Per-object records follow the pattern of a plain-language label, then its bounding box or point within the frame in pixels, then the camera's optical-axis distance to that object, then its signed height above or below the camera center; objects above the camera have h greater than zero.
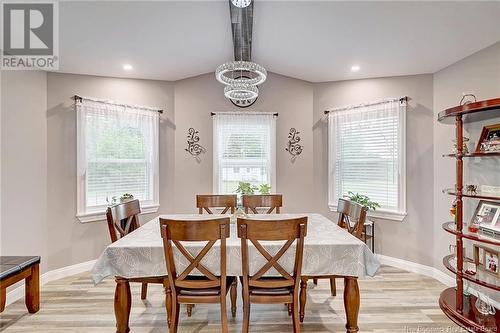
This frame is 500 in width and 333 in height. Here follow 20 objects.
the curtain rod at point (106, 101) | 3.44 +0.90
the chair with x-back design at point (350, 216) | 2.35 -0.48
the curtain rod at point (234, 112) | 4.09 +0.83
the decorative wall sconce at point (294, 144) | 4.16 +0.35
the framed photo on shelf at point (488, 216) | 2.24 -0.46
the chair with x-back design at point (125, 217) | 2.30 -0.48
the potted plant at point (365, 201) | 3.57 -0.48
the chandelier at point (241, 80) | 2.38 +0.85
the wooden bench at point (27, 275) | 2.33 -0.99
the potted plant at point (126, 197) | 3.57 -0.41
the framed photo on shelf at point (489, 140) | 2.24 +0.22
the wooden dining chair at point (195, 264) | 1.77 -0.69
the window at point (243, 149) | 4.12 +0.27
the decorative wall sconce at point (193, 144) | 4.12 +0.35
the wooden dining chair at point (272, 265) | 1.77 -0.69
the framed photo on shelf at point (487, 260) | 2.26 -0.84
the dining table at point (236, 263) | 1.94 -0.72
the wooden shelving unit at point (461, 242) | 2.16 -0.66
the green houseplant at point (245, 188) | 3.38 -0.28
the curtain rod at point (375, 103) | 3.52 +0.88
